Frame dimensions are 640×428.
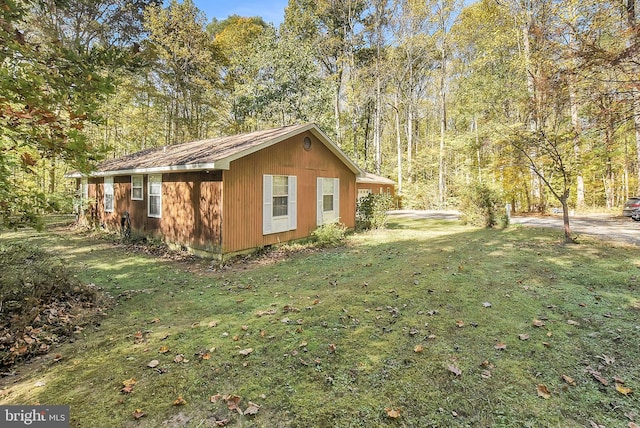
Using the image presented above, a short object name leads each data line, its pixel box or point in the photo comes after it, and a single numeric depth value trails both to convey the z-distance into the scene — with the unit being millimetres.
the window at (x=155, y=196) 10023
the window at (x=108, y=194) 12383
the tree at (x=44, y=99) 3197
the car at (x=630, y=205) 13719
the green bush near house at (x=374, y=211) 13820
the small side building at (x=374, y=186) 20394
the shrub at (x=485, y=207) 13305
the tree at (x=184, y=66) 20266
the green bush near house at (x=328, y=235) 10391
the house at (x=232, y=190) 8328
